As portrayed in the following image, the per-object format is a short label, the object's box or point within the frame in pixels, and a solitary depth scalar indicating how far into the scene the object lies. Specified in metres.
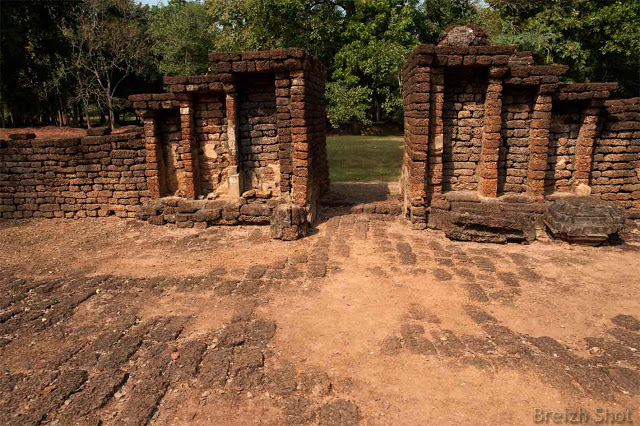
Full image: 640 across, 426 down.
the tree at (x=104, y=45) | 28.14
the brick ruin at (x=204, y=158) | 8.34
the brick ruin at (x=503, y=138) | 7.76
